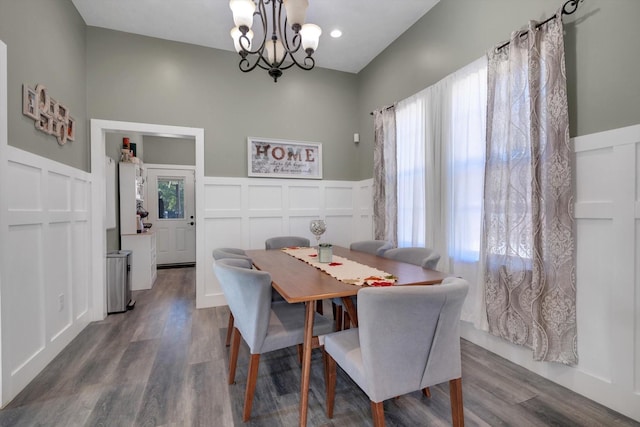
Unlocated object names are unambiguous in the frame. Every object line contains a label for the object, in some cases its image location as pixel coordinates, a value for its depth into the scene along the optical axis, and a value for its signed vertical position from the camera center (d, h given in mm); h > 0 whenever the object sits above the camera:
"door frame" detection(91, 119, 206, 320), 2973 +171
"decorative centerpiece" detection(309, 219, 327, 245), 2564 -137
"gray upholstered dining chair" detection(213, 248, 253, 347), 1989 -335
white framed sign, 3648 +717
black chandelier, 1878 +1304
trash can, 3117 -752
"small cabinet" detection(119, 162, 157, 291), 4168 -321
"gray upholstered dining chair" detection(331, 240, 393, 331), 2393 -385
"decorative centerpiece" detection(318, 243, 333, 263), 2123 -306
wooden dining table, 1399 -379
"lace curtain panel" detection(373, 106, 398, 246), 3289 +420
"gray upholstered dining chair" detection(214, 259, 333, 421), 1480 -584
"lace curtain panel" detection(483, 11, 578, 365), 1747 +87
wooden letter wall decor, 1961 +772
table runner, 1553 -370
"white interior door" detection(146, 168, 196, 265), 5824 +17
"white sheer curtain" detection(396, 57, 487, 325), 2359 +380
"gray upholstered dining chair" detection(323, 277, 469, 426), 1120 -522
